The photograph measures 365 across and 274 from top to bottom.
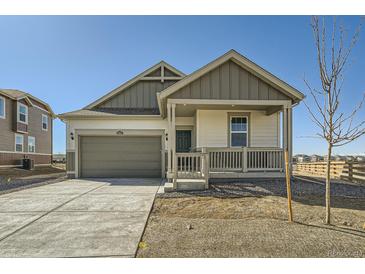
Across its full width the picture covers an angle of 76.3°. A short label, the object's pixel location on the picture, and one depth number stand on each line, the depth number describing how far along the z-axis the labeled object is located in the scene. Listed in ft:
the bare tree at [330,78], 15.10
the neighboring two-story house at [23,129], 60.64
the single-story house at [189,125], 28.02
